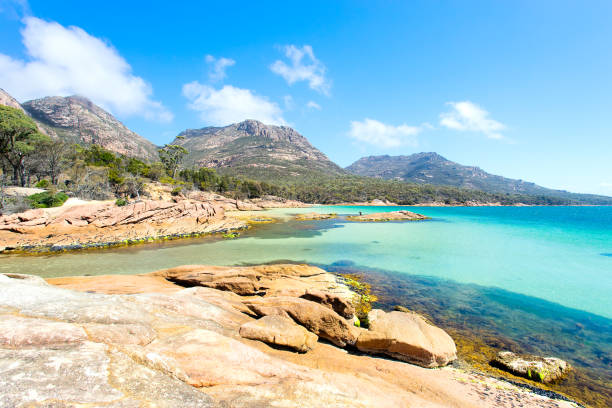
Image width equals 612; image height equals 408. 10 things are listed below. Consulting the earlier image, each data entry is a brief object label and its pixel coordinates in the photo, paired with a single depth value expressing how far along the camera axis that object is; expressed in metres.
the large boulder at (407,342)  6.28
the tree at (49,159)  35.72
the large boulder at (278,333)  5.21
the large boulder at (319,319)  6.52
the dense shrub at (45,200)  24.83
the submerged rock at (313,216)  49.84
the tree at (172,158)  70.44
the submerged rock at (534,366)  6.34
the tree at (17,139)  31.38
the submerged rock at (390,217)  49.91
